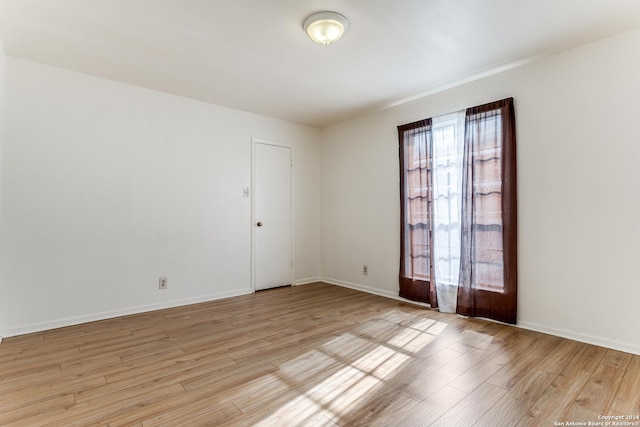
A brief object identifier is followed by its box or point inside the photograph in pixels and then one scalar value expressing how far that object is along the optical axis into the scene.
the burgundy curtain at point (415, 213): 3.96
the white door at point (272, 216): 4.81
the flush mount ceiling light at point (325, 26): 2.39
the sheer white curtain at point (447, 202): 3.65
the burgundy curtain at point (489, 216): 3.22
